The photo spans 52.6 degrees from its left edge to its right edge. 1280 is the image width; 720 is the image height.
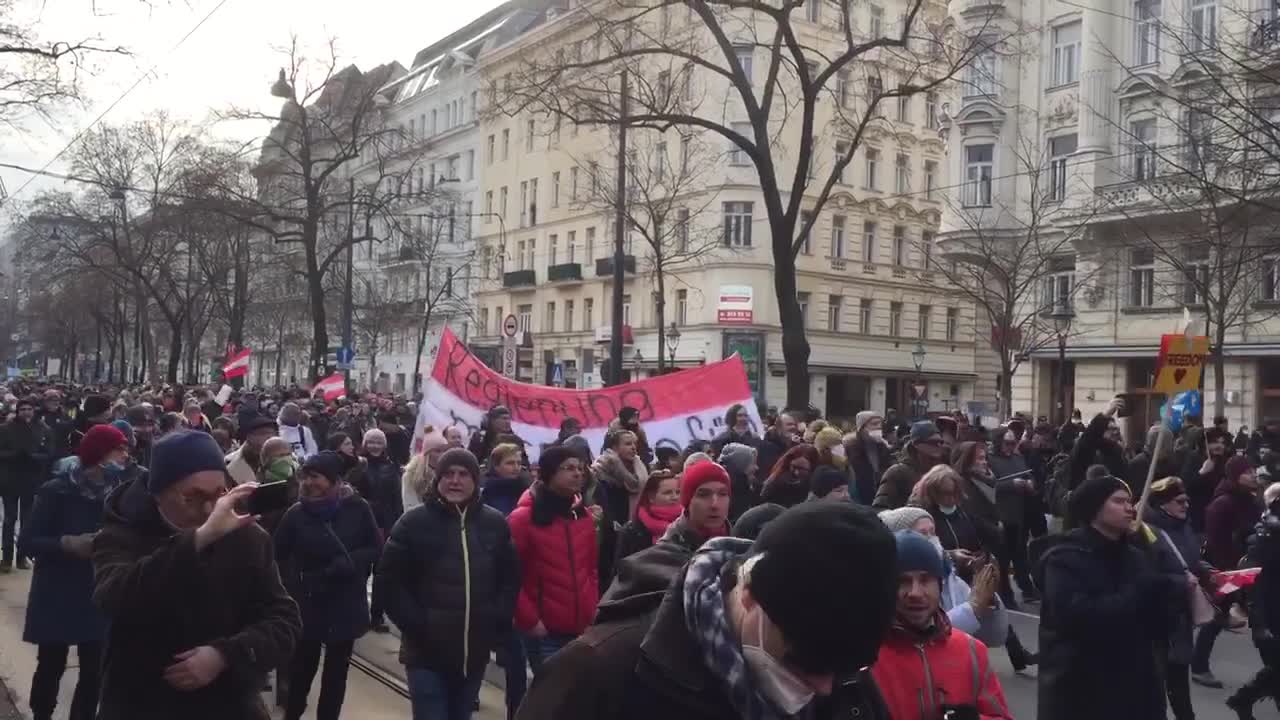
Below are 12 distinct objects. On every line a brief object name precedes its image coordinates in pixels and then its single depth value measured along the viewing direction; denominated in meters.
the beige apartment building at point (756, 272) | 49.91
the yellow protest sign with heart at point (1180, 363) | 8.37
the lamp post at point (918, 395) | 35.67
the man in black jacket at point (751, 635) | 1.89
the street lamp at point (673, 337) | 44.06
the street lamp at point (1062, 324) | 26.06
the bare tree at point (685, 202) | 47.22
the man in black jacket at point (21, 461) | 13.65
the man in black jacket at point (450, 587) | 6.02
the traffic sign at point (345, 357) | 35.72
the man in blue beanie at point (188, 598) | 3.70
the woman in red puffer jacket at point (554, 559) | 6.78
